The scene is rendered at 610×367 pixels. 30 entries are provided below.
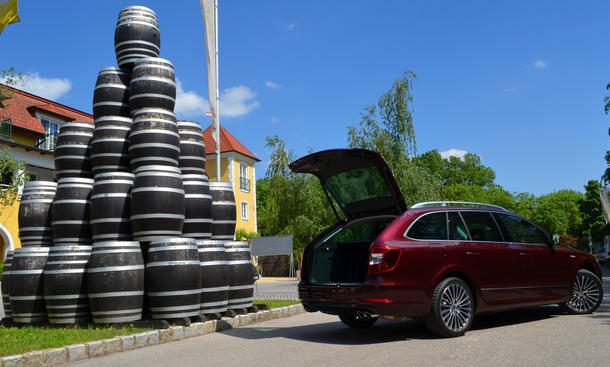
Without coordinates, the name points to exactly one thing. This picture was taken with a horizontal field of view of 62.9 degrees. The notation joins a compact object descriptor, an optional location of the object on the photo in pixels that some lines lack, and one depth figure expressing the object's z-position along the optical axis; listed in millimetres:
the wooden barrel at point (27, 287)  7422
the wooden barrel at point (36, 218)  8031
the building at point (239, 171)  38062
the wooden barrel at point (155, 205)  7402
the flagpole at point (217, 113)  16662
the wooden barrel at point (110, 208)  7453
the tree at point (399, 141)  22422
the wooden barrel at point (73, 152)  8477
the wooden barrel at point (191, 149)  8984
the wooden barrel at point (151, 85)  8750
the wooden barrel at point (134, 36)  9625
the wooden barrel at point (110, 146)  8281
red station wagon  5547
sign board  14195
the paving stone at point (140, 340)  6273
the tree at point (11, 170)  18938
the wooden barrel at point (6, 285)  7811
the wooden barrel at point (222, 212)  8672
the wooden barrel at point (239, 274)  8414
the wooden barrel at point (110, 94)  8992
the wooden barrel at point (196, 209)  8070
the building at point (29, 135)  22641
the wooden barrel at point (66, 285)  7105
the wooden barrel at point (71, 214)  7699
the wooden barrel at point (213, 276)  7691
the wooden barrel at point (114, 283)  6855
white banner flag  17047
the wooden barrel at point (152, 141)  8047
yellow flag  7953
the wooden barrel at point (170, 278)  7082
